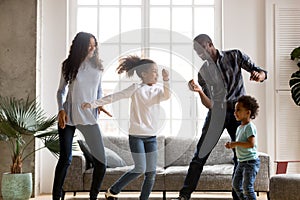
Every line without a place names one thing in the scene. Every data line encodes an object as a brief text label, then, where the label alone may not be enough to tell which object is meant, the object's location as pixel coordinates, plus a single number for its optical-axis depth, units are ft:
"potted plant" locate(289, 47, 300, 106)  19.11
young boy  12.43
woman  13.26
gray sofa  16.46
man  13.33
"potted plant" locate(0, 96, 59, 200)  16.49
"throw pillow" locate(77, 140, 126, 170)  16.58
